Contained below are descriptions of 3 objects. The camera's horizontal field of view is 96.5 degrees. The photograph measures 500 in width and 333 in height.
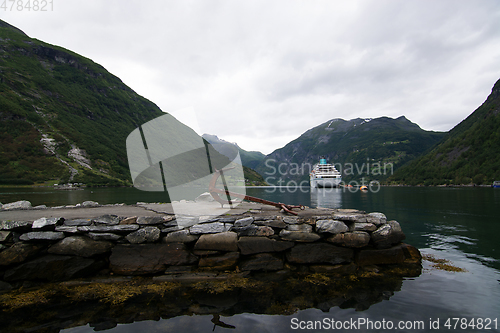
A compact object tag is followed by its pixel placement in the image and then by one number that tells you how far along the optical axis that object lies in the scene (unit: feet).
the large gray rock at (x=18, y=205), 25.50
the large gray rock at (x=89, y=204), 30.01
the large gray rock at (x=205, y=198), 34.18
